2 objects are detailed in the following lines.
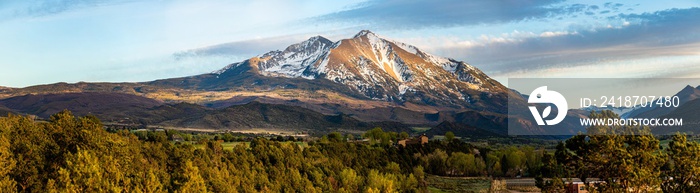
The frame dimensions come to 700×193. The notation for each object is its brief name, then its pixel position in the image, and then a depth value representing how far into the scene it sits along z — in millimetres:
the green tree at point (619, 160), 53125
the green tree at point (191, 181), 64812
